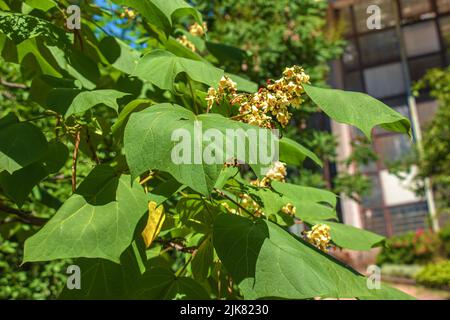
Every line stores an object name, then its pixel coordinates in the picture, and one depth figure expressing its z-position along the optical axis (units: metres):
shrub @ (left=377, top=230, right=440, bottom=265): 14.07
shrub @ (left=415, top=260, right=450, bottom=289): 11.28
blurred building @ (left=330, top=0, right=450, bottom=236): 16.30
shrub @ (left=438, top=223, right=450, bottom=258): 13.46
